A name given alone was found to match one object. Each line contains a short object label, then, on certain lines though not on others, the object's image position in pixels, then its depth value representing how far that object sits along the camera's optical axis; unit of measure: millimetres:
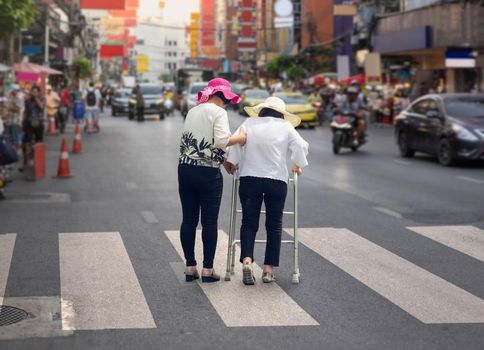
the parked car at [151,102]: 49438
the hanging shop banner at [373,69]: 49406
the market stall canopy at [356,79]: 51334
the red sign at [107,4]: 54056
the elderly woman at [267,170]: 8188
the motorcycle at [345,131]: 24906
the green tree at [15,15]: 24766
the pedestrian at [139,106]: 46344
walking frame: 8273
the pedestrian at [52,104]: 34750
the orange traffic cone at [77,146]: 25509
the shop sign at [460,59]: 39312
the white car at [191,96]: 53891
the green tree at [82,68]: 81225
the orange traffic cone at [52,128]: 35600
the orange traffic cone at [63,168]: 18703
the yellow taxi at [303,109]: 40750
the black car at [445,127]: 20578
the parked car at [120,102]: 55281
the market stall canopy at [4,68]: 31188
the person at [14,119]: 24422
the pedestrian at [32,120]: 20859
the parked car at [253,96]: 49453
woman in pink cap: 8047
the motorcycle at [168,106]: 55144
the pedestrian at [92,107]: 35844
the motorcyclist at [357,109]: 25297
